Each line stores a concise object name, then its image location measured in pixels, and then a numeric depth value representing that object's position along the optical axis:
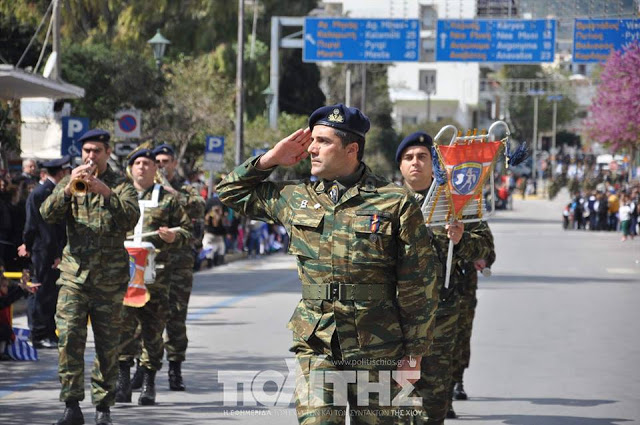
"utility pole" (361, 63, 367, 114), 57.62
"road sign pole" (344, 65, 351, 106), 57.25
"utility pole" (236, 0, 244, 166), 31.98
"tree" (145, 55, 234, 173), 34.68
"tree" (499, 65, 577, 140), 121.06
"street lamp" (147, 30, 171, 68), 28.55
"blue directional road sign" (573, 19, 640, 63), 39.44
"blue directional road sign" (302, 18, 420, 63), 42.09
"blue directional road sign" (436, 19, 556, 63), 42.12
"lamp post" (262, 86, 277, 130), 40.06
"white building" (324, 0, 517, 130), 111.39
